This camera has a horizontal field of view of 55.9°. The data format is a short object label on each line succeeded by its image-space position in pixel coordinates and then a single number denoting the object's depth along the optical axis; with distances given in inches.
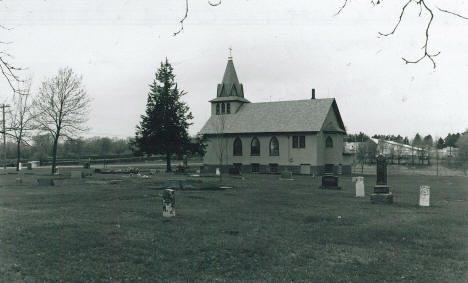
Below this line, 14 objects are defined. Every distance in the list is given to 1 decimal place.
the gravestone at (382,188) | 794.8
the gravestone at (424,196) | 750.5
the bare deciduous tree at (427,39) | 155.6
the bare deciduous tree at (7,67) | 188.3
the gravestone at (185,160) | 2029.5
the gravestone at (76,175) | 1317.7
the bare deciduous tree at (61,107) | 1540.4
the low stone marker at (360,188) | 903.7
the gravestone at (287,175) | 1466.5
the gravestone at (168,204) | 562.9
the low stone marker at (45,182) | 1023.6
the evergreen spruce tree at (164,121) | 1807.3
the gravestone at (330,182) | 1076.5
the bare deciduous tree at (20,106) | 1579.2
